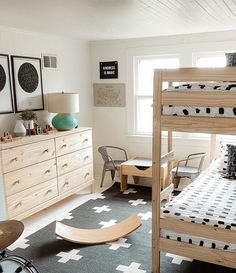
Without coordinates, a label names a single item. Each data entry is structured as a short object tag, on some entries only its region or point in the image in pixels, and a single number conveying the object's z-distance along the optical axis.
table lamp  4.14
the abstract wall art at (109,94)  5.08
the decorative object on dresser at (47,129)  4.11
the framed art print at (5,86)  3.69
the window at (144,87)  4.81
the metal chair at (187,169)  4.31
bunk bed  2.20
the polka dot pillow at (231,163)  3.60
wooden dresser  3.30
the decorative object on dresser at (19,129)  3.75
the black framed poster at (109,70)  5.03
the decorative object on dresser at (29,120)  3.90
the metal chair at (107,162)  4.84
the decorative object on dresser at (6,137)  3.47
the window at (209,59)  4.39
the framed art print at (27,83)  3.89
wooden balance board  3.24
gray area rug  2.79
